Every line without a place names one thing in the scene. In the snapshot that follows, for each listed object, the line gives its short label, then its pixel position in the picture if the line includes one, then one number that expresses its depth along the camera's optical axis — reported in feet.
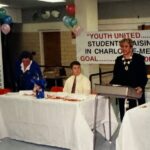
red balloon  20.95
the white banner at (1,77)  20.67
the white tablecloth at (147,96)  14.30
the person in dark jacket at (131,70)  12.92
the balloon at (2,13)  18.99
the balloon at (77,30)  20.80
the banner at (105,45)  18.76
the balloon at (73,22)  20.69
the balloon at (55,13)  31.78
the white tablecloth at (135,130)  10.56
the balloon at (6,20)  19.24
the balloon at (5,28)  19.01
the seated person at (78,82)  14.34
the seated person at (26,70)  15.60
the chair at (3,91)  15.08
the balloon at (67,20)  20.52
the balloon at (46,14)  32.12
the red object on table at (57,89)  15.49
